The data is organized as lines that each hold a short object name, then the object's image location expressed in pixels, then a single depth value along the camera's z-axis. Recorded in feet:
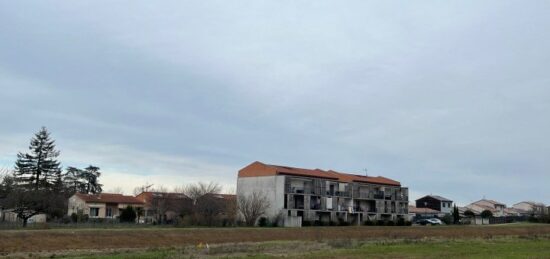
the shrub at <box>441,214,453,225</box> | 396.04
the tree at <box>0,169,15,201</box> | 215.88
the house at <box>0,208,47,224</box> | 210.71
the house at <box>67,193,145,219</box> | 329.31
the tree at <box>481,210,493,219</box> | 483.84
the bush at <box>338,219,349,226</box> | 328.70
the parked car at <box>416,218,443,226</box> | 372.52
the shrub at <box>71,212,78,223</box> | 234.99
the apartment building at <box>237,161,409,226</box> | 332.39
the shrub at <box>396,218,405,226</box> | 343.26
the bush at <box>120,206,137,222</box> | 281.82
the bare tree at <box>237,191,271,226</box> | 302.14
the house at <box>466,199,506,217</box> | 616.63
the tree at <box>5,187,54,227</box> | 194.49
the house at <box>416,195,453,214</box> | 547.49
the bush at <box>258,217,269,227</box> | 295.36
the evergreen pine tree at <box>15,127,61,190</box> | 351.87
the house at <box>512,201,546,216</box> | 414.45
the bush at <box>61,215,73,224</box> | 214.65
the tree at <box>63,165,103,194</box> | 414.47
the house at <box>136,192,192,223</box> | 296.46
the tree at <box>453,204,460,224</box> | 404.28
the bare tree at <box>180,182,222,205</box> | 347.56
